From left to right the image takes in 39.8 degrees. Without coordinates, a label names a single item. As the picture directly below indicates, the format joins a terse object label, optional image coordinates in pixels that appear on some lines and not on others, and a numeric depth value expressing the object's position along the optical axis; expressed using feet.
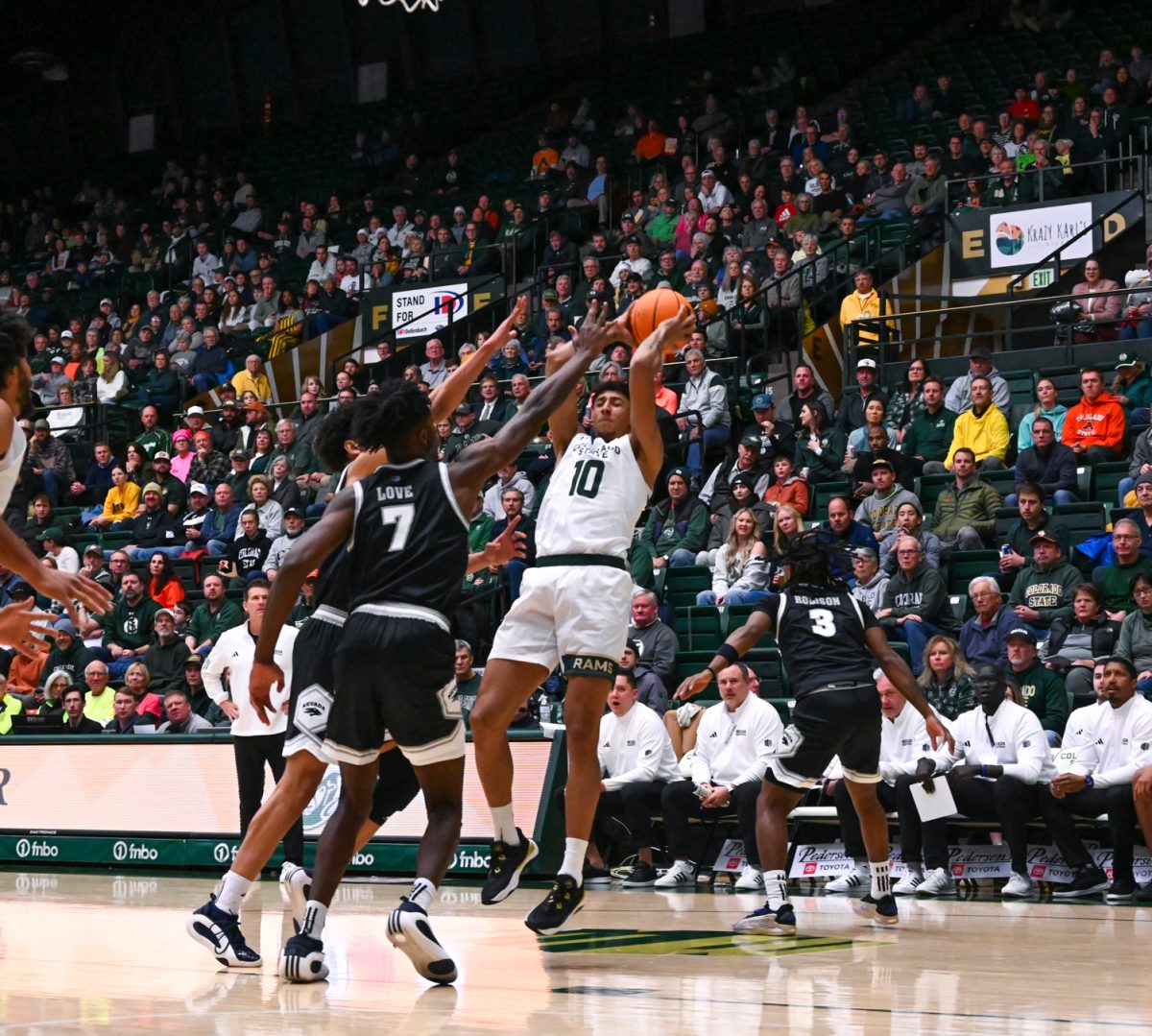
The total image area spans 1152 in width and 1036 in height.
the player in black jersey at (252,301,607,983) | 17.93
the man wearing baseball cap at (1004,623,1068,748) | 34.32
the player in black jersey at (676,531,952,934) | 24.70
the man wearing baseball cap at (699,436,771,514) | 46.57
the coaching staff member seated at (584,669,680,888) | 36.52
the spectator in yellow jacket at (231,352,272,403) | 69.41
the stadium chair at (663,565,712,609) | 44.75
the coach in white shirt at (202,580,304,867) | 31.42
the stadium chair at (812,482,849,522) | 45.52
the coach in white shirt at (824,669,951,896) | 32.89
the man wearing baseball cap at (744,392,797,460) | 47.70
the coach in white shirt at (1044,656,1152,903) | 31.22
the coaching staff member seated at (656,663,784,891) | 35.27
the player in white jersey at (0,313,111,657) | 15.21
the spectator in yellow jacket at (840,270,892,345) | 53.26
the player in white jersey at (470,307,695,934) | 21.01
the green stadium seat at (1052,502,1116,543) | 39.96
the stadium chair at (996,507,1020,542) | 41.19
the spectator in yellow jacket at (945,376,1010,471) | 44.34
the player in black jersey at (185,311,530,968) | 18.72
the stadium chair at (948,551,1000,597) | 40.86
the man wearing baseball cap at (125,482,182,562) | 58.39
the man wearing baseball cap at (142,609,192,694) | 48.08
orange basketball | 25.39
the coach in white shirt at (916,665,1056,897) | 32.27
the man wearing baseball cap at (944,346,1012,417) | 45.55
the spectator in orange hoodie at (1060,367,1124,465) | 42.60
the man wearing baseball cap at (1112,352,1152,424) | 43.73
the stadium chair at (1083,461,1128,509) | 41.70
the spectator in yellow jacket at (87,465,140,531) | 62.18
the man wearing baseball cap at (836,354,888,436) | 47.26
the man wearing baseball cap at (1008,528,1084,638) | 37.19
